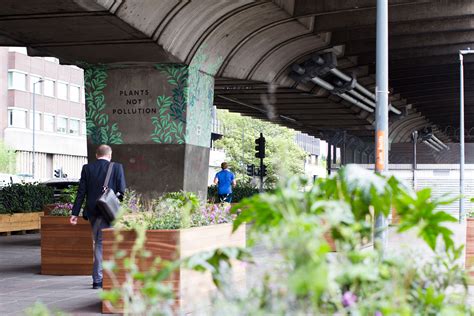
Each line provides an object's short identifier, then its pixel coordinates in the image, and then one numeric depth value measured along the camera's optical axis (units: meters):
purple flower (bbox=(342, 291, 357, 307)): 3.18
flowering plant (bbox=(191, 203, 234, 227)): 10.33
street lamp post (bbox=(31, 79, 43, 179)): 63.99
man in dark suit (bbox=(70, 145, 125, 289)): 10.95
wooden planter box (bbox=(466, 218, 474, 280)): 12.34
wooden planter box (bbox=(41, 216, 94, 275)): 12.77
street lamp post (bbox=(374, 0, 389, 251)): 13.52
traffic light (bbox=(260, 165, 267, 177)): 35.63
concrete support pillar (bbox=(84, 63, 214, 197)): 18.05
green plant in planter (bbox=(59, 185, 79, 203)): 14.39
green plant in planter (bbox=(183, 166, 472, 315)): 2.66
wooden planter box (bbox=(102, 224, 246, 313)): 8.75
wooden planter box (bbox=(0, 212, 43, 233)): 22.58
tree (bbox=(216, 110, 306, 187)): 84.88
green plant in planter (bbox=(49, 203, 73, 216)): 13.21
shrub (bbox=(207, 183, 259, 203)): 32.22
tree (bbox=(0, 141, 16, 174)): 61.59
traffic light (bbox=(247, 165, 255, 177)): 42.66
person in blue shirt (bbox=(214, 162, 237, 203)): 25.38
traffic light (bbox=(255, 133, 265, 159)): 34.41
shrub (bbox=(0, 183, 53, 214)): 22.80
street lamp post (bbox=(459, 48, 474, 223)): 30.94
